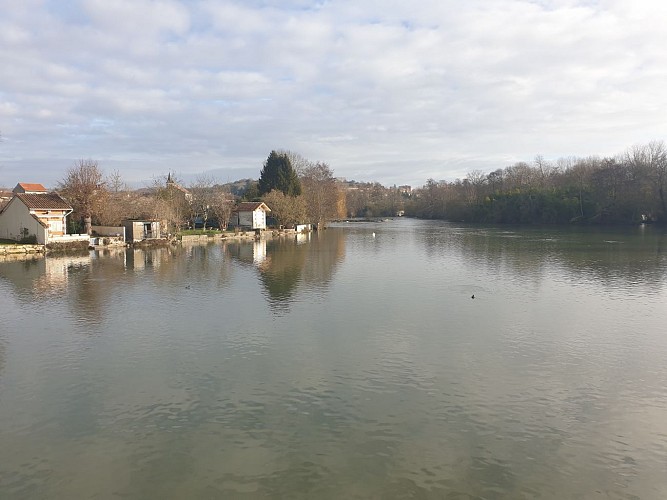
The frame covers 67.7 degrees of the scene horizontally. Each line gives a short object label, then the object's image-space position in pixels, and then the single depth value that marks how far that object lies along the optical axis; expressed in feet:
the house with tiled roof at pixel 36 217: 103.11
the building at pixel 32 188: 121.50
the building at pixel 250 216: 177.78
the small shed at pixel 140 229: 125.80
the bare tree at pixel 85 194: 120.98
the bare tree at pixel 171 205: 134.57
